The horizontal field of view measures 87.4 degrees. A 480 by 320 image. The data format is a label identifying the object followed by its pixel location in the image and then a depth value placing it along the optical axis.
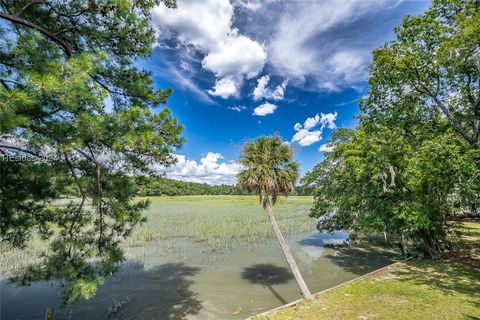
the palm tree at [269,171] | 9.65
